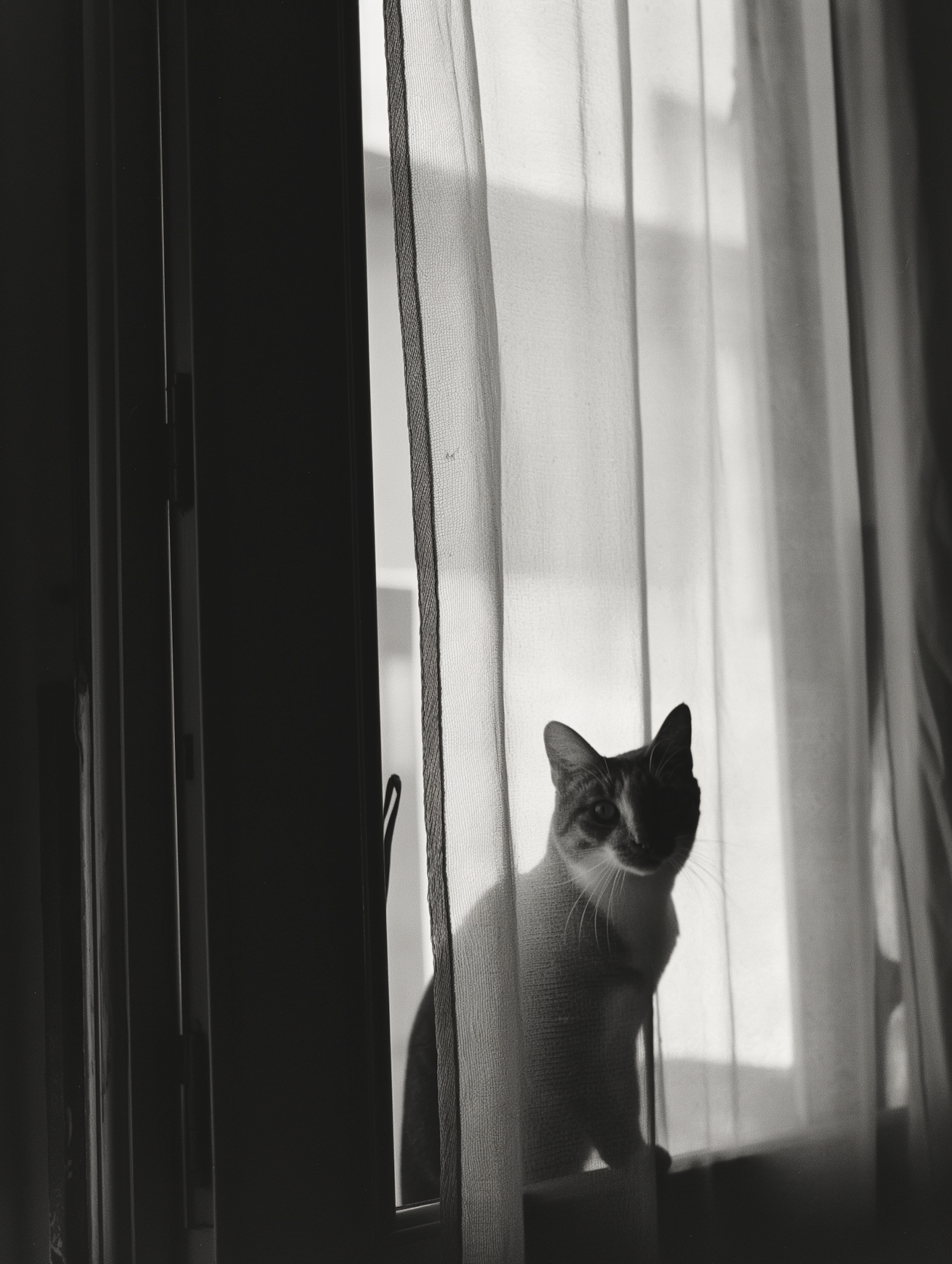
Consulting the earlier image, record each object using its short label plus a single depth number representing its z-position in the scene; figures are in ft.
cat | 3.08
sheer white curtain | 3.02
